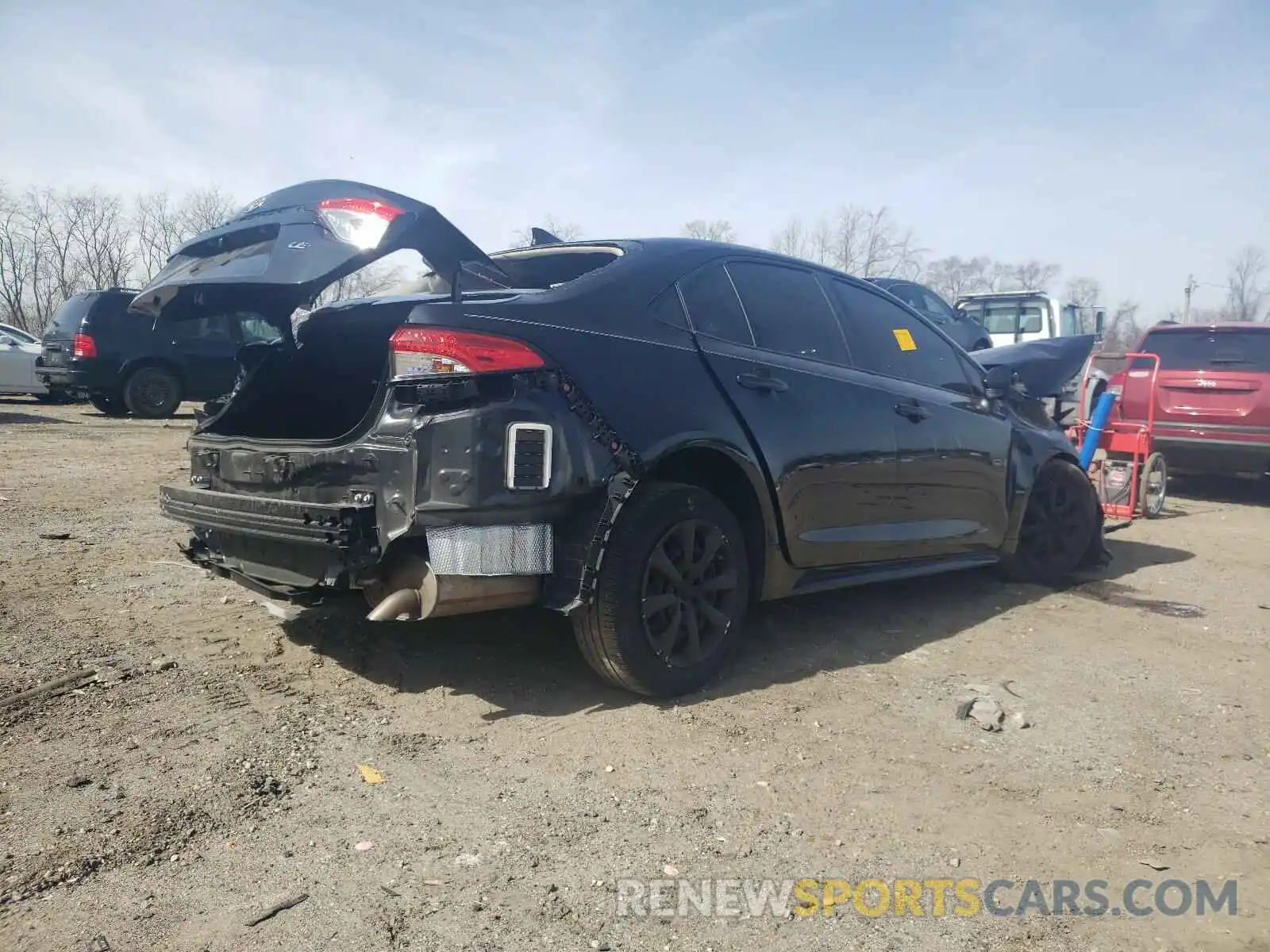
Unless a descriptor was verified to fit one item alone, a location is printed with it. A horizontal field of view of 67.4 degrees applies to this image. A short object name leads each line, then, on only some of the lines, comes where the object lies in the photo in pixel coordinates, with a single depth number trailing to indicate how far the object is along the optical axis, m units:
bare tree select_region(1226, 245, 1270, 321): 63.75
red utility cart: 8.19
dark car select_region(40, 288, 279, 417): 13.70
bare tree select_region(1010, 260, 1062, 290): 49.56
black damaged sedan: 3.04
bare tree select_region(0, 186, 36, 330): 41.69
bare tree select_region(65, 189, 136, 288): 42.78
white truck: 15.15
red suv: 9.17
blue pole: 8.00
